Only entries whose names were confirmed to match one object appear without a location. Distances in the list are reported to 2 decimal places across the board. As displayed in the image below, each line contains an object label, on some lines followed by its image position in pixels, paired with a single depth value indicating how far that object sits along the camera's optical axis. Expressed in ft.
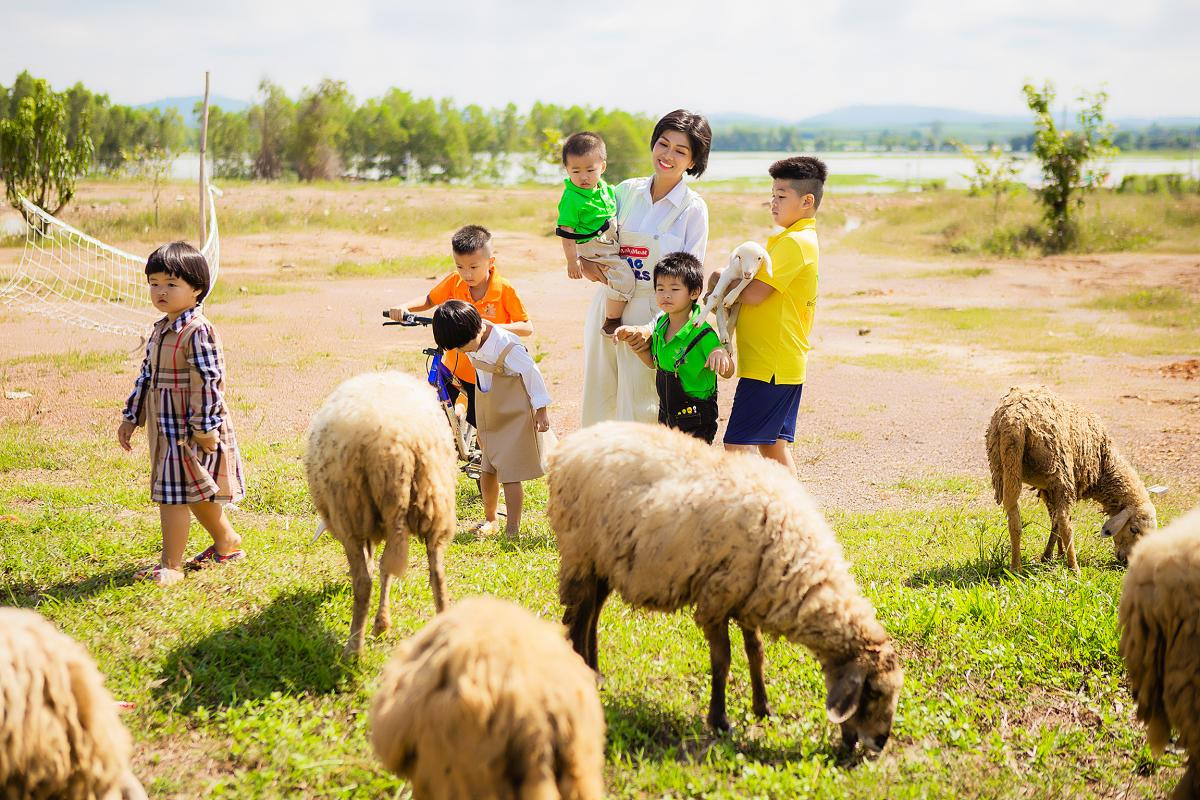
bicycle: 20.07
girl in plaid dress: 17.17
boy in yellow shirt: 18.15
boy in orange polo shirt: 19.90
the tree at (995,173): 95.61
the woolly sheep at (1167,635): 11.28
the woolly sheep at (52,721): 8.69
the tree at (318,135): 159.53
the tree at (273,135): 162.61
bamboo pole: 41.09
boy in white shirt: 19.39
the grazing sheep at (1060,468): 20.12
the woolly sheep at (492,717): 8.55
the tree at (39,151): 70.90
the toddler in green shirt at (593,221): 19.11
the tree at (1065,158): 81.87
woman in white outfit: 19.04
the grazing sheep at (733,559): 12.58
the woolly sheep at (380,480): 14.40
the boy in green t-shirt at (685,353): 17.51
